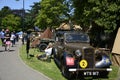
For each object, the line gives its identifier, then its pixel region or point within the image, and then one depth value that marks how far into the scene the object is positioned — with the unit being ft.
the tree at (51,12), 70.10
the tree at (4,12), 181.78
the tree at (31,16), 151.05
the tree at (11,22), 146.70
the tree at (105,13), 31.48
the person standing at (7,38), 38.64
